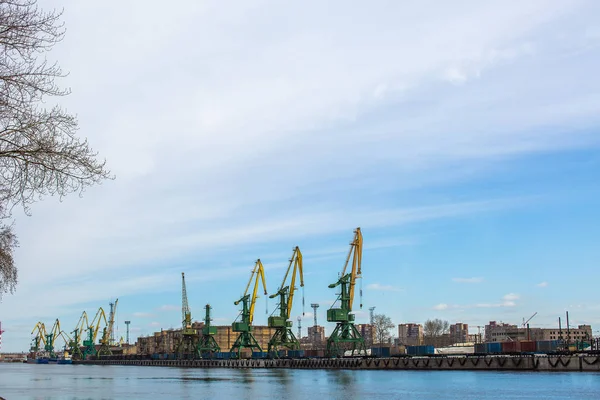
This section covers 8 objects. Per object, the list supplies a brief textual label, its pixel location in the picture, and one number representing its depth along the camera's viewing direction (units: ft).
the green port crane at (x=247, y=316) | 510.99
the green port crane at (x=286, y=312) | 480.23
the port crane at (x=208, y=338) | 582.76
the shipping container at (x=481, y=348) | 353.74
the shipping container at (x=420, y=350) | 396.98
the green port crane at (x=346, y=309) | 420.40
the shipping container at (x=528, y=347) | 331.98
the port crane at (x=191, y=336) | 622.70
